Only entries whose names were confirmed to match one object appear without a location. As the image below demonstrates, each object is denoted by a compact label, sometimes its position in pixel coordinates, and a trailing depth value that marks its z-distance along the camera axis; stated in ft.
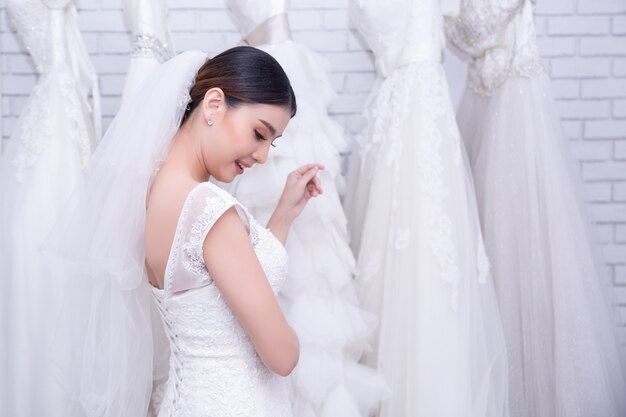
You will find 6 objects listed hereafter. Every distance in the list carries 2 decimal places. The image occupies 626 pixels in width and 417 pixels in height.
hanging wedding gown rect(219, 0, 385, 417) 4.66
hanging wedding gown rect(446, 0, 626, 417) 5.03
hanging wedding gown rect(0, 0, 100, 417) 4.96
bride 3.48
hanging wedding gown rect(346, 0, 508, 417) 4.74
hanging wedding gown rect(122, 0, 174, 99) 5.02
